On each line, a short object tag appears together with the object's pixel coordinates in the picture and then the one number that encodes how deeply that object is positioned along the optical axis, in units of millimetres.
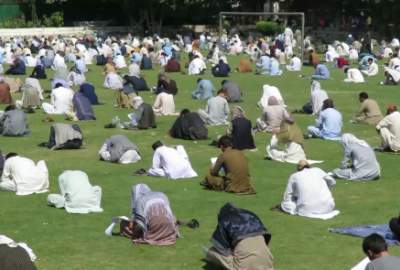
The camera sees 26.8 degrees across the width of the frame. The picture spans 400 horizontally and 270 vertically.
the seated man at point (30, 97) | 22719
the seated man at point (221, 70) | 31047
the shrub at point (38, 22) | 53375
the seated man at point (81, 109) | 21047
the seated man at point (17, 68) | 31547
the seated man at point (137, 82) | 25328
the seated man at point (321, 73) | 30266
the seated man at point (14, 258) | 7410
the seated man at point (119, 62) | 34562
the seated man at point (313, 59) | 35319
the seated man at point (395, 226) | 10164
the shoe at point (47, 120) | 21031
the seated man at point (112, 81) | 27422
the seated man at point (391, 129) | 16562
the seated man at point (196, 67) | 31953
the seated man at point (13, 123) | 18547
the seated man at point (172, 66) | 33156
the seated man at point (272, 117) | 18938
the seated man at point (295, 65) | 33406
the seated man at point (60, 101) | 22158
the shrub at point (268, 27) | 51500
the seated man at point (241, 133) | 16766
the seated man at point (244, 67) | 33031
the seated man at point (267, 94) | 22614
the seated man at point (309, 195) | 11805
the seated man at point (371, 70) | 31719
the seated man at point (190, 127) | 18266
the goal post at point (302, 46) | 36531
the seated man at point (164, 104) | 21875
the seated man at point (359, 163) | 14039
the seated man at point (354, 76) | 29562
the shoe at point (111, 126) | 20078
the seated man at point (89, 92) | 23047
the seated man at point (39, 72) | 29930
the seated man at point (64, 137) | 17125
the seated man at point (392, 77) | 28516
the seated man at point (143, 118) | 19734
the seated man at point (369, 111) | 20094
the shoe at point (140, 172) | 14703
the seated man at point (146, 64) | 34281
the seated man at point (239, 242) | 8805
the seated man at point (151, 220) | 10219
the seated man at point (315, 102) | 21578
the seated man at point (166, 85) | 24984
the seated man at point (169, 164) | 14320
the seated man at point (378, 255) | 7340
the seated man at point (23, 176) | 13281
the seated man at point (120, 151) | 15719
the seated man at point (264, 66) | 32281
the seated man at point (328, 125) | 18172
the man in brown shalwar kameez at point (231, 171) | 13211
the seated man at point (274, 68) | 31897
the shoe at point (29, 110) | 22434
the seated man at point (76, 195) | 12094
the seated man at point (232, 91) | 23812
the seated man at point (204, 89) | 24439
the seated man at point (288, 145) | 15836
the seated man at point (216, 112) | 20156
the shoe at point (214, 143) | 17750
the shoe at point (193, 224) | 11117
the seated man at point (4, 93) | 23266
